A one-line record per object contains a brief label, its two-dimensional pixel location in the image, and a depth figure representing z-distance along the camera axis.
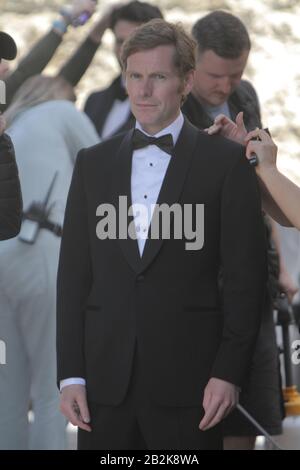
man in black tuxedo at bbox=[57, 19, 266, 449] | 6.75
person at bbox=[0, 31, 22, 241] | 7.23
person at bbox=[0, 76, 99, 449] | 9.03
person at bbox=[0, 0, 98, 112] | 10.31
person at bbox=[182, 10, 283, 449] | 8.47
